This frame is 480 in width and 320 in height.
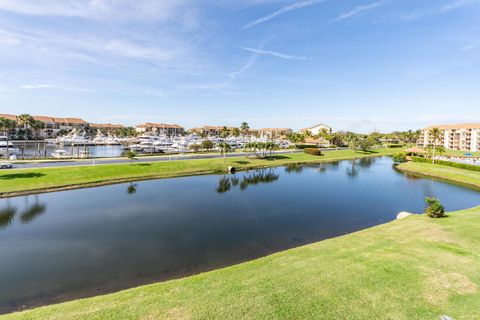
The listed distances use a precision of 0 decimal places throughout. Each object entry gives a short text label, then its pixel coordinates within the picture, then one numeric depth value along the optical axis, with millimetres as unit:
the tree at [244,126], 122750
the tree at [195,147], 94000
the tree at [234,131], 133488
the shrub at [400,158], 84125
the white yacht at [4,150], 67925
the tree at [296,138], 125475
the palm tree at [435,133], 82125
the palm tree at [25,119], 103938
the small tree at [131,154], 54162
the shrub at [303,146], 122750
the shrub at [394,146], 146962
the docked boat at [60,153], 70400
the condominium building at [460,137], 124100
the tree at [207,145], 92375
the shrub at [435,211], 23766
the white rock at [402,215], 26264
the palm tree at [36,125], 114906
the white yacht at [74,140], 105369
